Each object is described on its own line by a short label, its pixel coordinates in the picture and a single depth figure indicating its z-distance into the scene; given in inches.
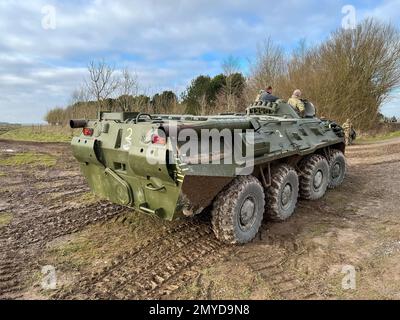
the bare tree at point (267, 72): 1024.2
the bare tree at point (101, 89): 773.9
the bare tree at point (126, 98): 825.5
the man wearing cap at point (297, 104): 301.0
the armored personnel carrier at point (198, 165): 159.9
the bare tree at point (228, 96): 967.8
